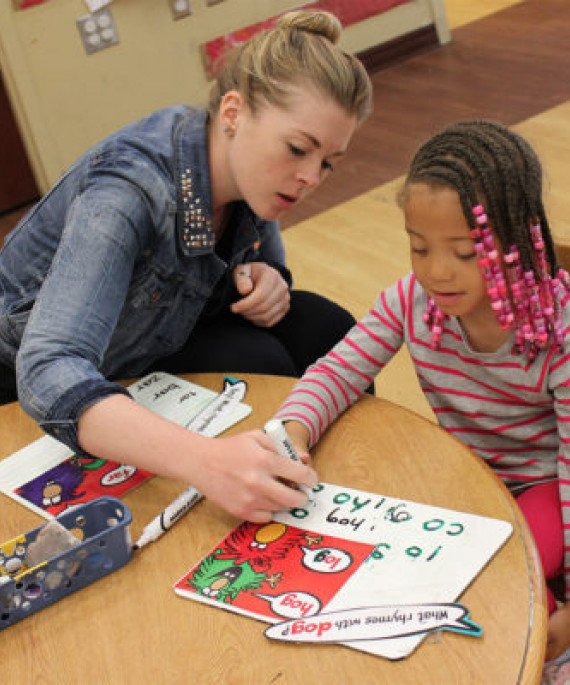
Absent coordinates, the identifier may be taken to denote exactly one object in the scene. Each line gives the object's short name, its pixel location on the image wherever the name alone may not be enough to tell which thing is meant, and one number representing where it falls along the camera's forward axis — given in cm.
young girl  112
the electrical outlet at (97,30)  403
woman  111
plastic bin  95
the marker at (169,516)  104
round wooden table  83
